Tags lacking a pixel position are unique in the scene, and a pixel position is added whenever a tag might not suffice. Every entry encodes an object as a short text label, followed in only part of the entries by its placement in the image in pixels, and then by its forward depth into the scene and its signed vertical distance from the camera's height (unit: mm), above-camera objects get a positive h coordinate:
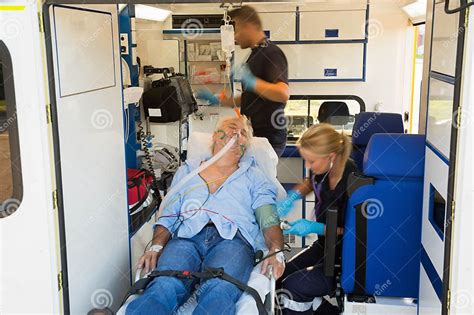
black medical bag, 4914 -234
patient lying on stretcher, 2695 -856
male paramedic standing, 3727 -4
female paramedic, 2941 -683
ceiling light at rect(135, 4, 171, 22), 4756 +607
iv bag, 3754 +278
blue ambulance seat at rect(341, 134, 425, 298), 2627 -742
